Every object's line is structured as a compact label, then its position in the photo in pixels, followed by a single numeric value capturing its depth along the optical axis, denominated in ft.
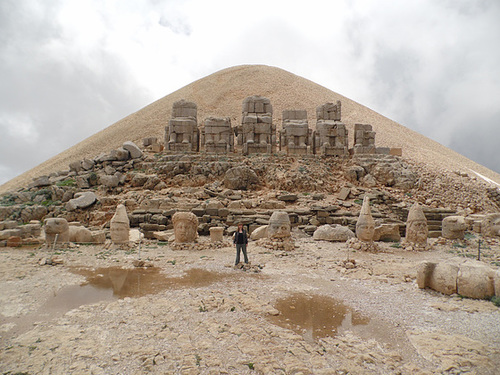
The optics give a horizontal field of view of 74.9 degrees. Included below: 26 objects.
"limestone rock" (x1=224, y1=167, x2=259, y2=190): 52.37
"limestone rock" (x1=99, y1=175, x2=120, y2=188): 52.49
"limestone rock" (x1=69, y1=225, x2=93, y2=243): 37.52
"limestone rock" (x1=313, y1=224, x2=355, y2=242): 39.27
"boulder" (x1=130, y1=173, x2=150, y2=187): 52.70
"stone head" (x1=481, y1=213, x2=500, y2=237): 40.26
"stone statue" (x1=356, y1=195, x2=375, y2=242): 34.73
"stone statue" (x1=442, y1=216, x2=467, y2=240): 39.60
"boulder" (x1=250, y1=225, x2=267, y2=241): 39.60
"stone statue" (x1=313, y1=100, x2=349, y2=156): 61.11
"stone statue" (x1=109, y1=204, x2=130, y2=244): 35.40
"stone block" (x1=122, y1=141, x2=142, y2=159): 58.44
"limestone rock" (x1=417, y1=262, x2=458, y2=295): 20.54
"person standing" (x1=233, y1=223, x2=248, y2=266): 28.48
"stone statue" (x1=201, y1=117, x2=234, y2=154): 59.57
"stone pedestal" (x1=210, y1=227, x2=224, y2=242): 37.52
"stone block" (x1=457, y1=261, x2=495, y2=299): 19.45
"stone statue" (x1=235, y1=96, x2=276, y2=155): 59.67
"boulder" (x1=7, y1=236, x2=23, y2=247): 37.52
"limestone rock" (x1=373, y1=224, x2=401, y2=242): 40.45
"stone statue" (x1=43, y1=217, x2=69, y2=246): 35.22
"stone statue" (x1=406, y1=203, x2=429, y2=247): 36.10
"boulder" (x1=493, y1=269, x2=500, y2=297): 19.19
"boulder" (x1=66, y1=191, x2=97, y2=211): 46.85
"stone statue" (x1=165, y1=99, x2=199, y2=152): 59.36
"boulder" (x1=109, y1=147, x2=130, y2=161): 57.47
